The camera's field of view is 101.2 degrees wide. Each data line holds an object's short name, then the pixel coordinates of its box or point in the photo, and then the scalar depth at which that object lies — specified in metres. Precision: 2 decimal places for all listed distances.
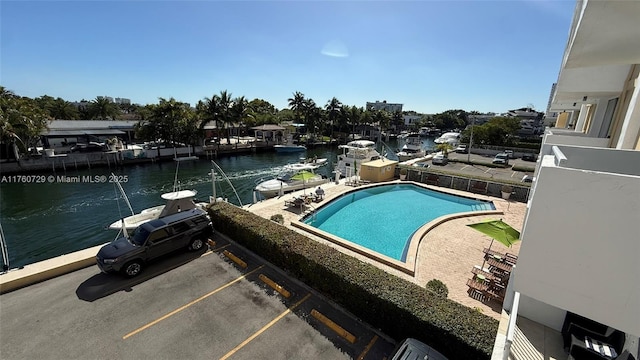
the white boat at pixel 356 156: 31.31
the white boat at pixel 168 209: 14.89
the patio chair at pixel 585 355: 4.95
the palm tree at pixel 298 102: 68.34
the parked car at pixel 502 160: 38.00
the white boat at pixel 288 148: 55.56
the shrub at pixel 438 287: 9.04
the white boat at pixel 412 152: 45.47
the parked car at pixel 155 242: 9.82
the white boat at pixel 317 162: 35.11
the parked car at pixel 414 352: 6.00
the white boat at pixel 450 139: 59.56
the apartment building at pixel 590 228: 3.51
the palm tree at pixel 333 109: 68.61
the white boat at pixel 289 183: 24.08
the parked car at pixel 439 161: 37.44
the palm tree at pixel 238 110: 52.49
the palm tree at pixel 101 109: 70.00
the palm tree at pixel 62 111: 65.31
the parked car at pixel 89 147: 38.69
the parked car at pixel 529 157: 45.12
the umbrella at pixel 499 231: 9.10
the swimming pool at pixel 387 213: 14.69
